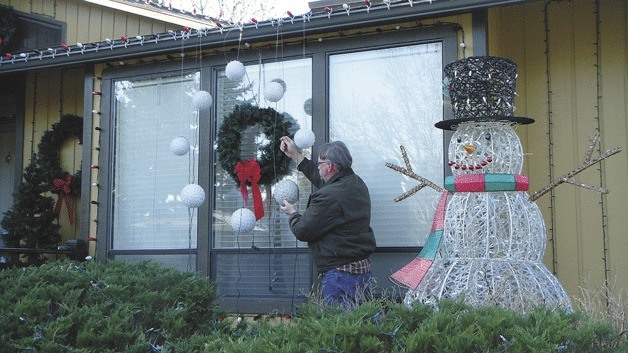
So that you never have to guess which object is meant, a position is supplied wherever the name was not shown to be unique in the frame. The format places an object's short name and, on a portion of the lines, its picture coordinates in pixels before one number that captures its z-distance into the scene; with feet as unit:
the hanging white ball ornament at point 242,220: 19.26
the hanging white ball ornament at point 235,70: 19.69
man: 16.16
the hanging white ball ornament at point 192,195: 19.90
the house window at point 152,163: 22.36
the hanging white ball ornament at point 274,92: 19.44
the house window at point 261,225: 20.45
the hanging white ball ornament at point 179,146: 20.44
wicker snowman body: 13.16
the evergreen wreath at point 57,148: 26.78
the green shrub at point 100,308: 10.10
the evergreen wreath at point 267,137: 20.59
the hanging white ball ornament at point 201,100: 20.30
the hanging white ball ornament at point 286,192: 19.33
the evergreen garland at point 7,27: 28.09
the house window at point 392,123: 18.99
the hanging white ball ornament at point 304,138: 18.92
